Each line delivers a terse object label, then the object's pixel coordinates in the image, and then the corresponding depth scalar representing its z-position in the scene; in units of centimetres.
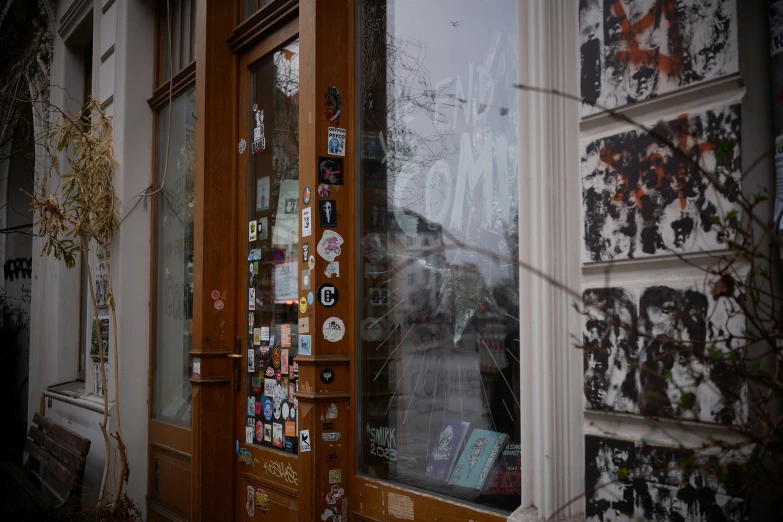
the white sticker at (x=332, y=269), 366
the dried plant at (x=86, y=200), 592
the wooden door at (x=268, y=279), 426
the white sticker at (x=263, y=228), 466
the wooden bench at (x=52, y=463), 551
